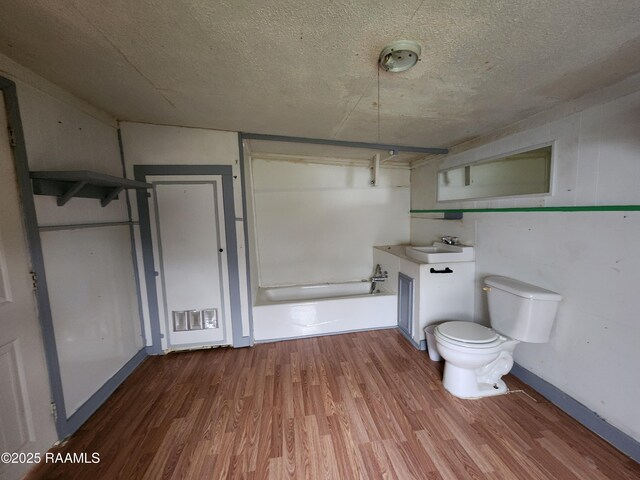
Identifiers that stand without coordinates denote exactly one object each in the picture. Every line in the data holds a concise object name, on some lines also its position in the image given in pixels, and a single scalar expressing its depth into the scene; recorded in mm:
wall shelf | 1234
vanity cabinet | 2129
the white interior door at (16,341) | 1100
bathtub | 2334
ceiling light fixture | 993
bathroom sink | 2144
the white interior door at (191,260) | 2064
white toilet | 1537
